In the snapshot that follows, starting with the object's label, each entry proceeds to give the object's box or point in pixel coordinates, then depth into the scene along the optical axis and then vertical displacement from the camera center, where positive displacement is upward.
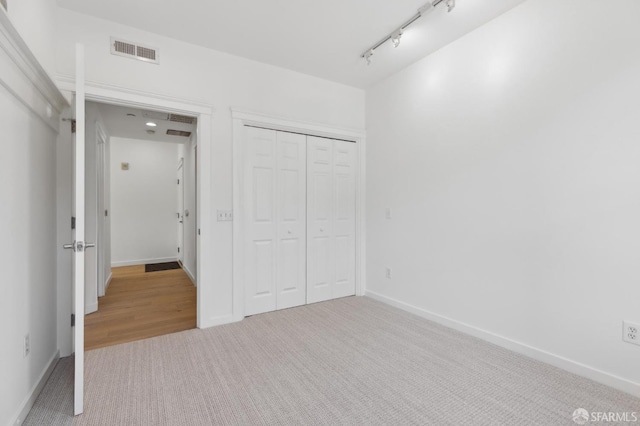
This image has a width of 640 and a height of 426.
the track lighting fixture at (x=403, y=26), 2.22 +1.57
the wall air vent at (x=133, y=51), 2.50 +1.38
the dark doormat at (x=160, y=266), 5.55 -1.07
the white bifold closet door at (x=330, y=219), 3.57 -0.09
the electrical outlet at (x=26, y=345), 1.67 -0.76
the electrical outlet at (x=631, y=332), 1.81 -0.73
